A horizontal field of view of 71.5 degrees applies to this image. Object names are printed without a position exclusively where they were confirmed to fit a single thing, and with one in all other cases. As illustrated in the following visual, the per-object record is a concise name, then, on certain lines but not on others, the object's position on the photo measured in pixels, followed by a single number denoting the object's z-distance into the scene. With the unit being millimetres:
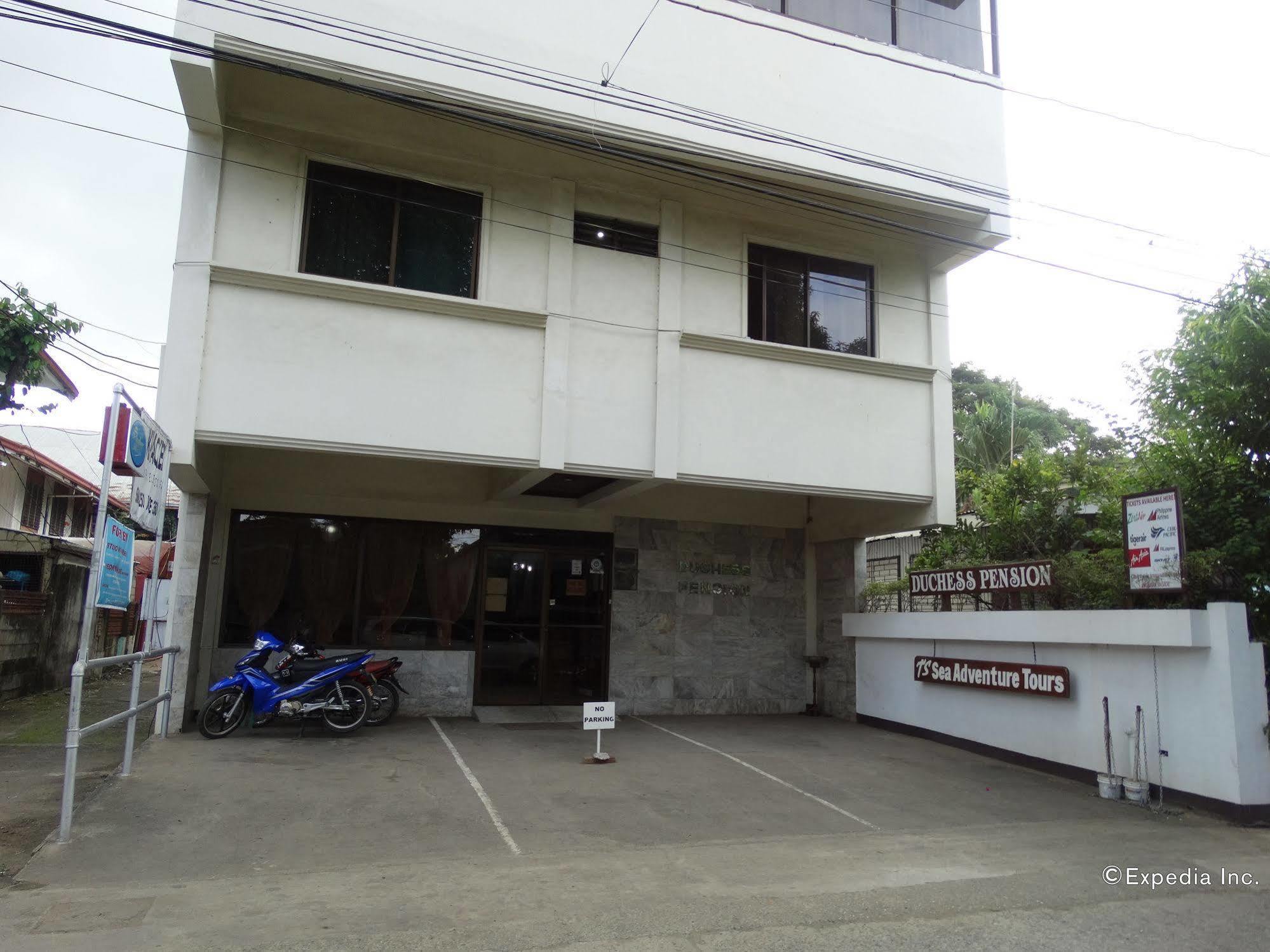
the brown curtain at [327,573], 12539
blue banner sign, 7102
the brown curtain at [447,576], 13117
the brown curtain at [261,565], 12266
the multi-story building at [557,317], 9516
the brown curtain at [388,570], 12805
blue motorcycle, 10406
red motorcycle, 10828
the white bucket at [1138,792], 8500
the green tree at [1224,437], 9016
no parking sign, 9570
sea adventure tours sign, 9797
